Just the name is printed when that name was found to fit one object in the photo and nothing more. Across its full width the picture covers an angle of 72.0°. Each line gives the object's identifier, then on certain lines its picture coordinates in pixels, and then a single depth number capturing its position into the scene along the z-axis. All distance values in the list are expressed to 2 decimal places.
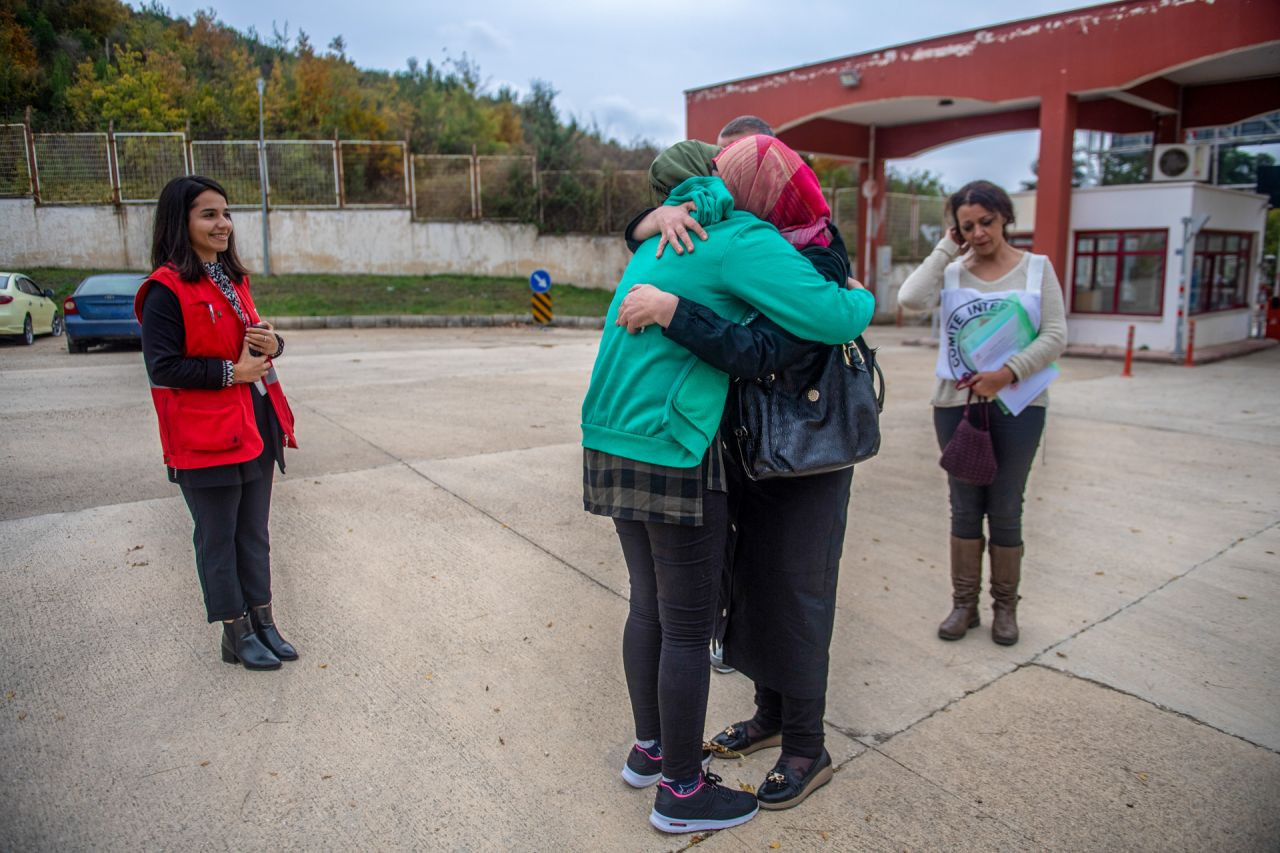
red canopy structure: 13.67
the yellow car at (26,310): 10.96
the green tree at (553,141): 24.09
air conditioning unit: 16.09
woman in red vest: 3.10
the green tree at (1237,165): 37.19
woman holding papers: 3.65
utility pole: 21.03
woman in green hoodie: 2.21
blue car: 12.16
